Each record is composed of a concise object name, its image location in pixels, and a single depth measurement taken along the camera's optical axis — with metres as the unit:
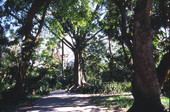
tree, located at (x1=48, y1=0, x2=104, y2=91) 15.95
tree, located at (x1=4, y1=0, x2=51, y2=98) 14.38
